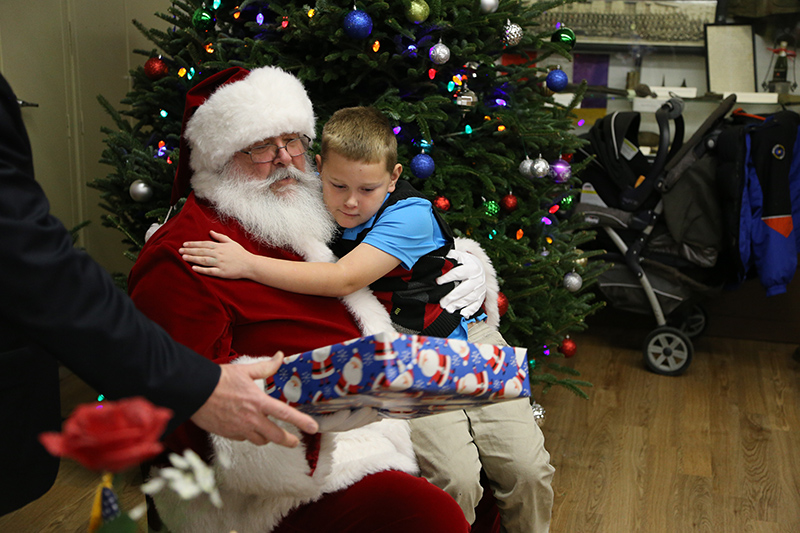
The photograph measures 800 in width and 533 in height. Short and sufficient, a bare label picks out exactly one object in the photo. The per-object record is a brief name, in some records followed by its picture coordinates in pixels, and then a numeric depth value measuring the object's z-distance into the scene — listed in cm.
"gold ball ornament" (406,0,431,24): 215
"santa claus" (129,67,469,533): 132
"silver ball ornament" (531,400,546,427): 261
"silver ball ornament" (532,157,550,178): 248
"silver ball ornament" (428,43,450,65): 219
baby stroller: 346
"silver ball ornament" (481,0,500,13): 228
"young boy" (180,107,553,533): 153
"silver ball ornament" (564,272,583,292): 274
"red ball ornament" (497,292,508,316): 231
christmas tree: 225
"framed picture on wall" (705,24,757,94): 429
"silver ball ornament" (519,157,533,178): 250
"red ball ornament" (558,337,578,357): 299
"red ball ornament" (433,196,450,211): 235
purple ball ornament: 261
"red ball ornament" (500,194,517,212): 252
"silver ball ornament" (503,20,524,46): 240
